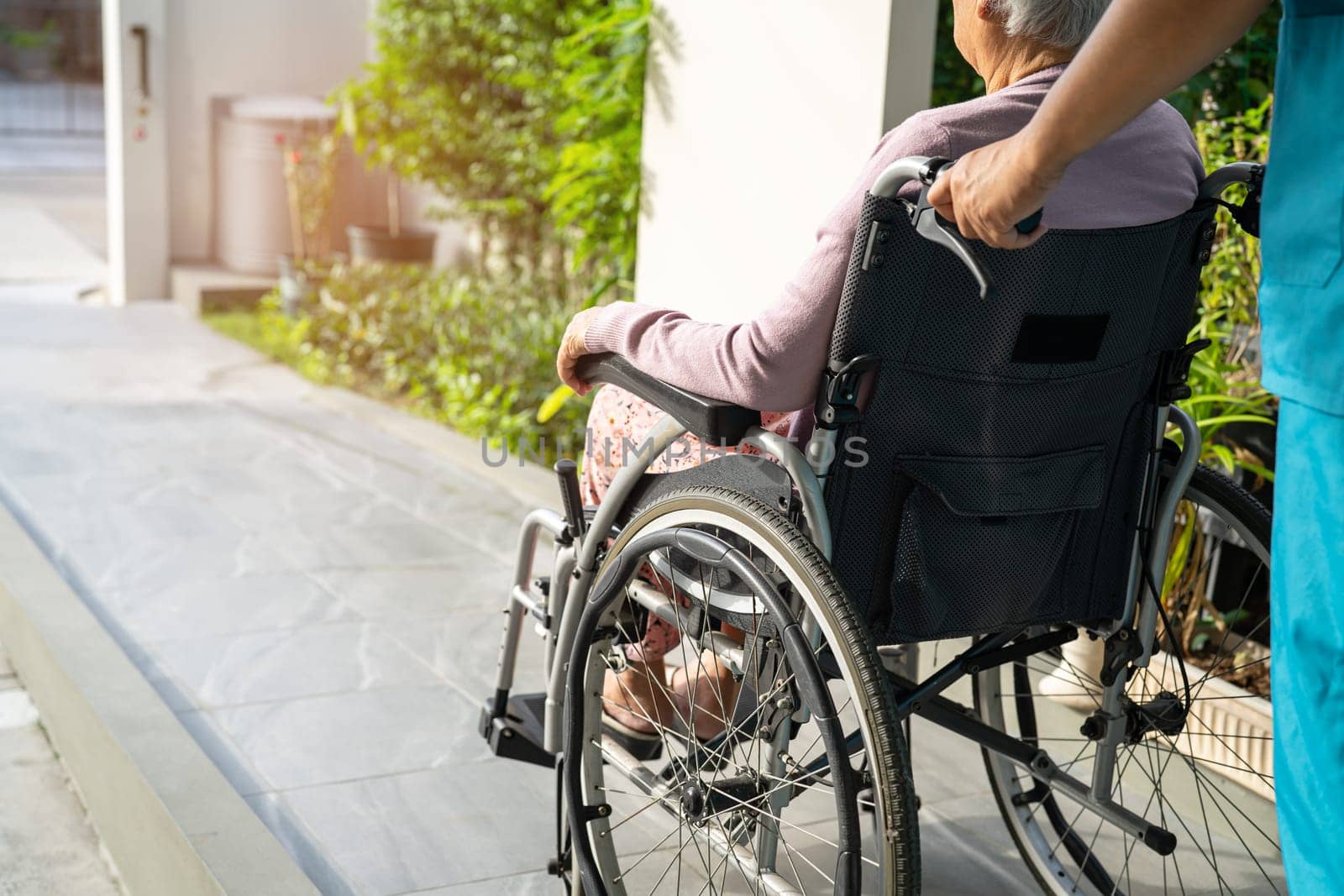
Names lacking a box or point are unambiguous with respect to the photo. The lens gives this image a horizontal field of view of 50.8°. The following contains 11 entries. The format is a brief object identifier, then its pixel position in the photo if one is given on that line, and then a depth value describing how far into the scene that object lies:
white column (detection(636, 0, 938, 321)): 2.71
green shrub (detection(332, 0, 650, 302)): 5.16
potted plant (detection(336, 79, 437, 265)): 5.96
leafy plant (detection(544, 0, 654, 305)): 3.90
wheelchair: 1.41
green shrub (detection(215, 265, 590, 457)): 4.90
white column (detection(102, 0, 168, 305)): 6.99
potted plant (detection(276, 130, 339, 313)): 6.90
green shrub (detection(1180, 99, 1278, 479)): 2.56
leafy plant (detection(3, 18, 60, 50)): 20.94
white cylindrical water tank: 7.14
